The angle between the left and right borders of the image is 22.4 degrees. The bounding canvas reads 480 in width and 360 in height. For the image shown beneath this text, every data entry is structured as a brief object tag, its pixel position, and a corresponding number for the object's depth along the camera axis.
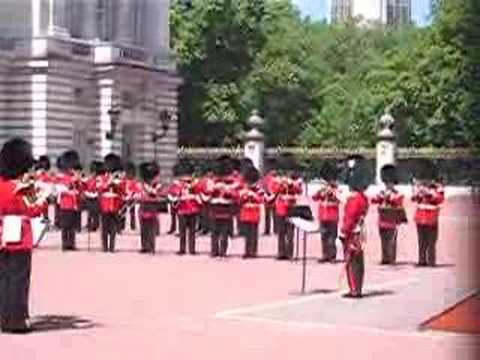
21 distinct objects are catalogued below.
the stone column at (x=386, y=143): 46.25
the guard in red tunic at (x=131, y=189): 21.06
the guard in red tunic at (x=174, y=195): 20.53
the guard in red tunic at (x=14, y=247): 10.50
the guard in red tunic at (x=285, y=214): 18.80
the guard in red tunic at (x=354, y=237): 12.88
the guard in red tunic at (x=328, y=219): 18.28
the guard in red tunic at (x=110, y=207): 20.41
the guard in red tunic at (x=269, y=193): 19.91
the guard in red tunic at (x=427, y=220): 17.78
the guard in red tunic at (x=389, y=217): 17.89
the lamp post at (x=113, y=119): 44.91
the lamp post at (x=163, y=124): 49.94
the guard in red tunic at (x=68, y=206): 20.86
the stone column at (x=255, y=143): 47.44
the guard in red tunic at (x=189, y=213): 19.91
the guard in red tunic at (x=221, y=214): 19.12
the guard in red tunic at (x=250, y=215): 19.23
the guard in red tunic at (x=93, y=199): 21.88
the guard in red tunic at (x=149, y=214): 20.06
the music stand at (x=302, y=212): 14.71
